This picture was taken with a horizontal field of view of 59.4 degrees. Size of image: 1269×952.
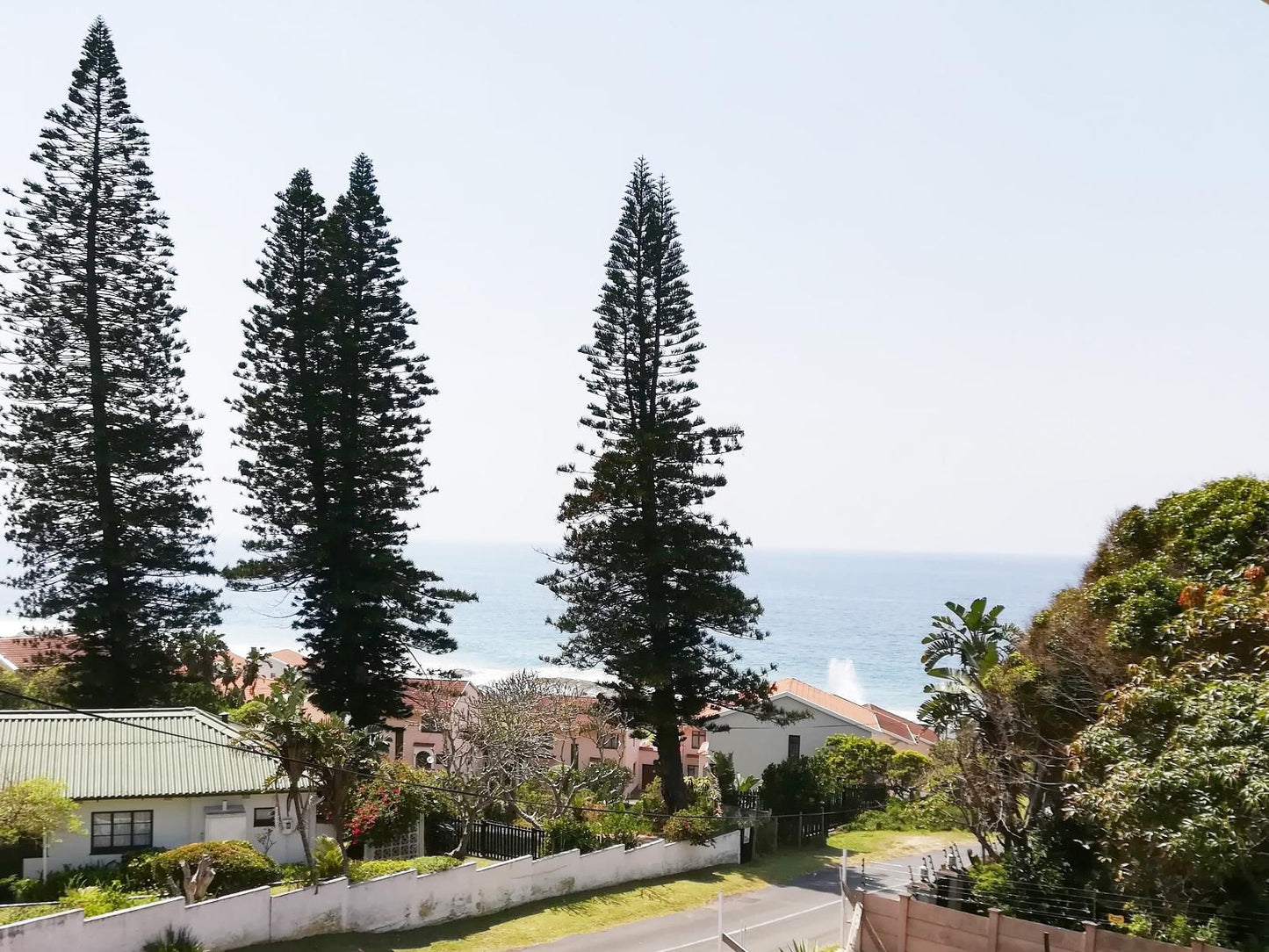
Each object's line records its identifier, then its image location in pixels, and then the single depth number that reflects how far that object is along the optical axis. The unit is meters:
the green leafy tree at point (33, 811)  17.89
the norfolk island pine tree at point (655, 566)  29.09
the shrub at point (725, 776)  29.61
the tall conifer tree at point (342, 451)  29.75
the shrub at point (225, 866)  18.16
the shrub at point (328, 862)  19.05
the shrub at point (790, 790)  29.84
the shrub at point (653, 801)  28.61
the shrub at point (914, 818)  30.34
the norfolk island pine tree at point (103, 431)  29.53
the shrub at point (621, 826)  24.22
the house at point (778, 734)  40.19
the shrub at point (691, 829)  24.73
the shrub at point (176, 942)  16.05
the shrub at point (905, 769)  36.00
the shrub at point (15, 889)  18.34
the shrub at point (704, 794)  27.76
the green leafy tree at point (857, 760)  36.69
